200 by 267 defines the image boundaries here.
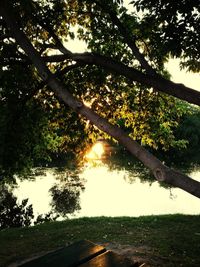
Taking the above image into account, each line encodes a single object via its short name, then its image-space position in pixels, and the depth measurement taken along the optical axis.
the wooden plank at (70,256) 4.46
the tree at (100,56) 4.34
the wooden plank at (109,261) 4.37
